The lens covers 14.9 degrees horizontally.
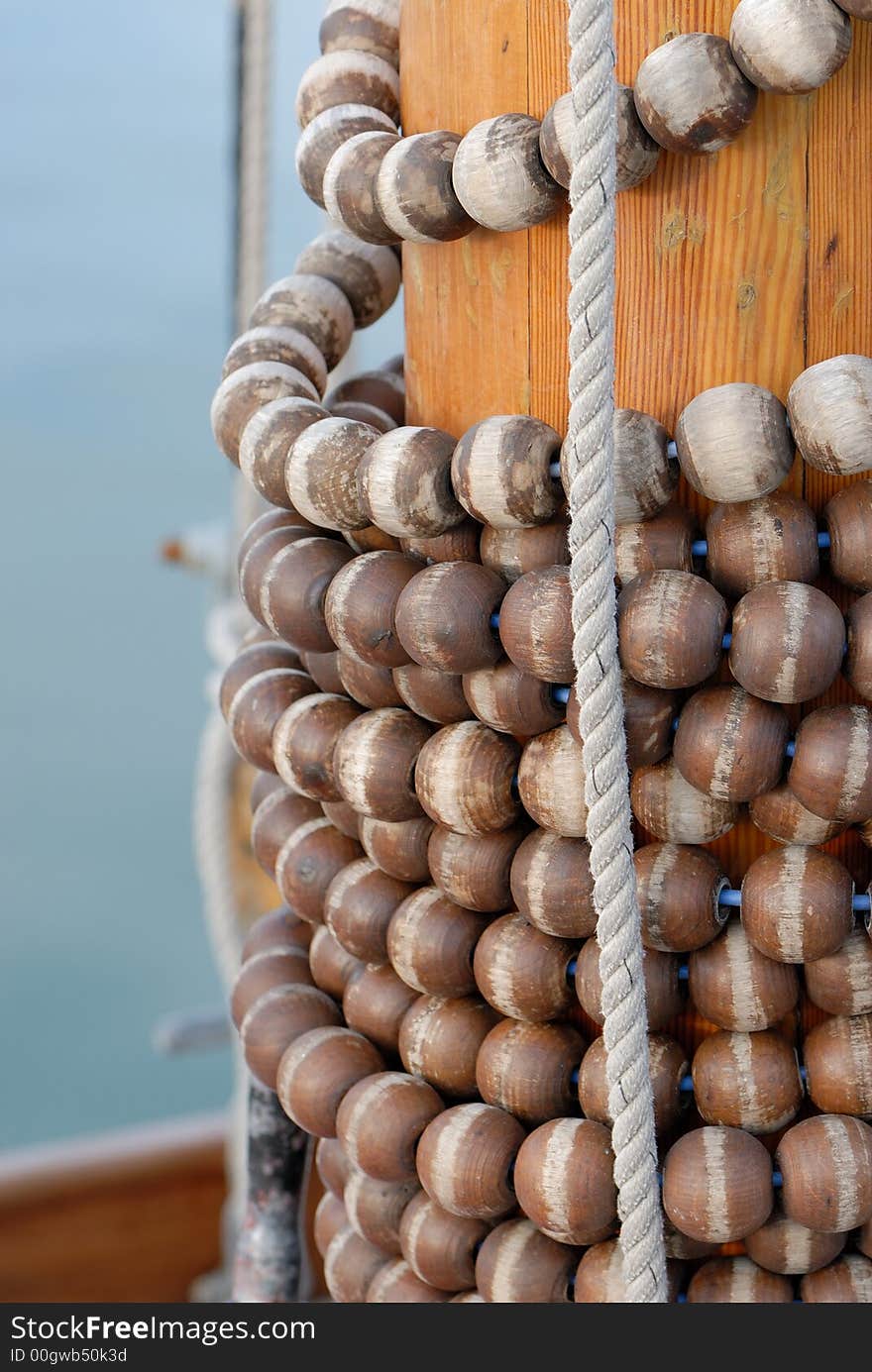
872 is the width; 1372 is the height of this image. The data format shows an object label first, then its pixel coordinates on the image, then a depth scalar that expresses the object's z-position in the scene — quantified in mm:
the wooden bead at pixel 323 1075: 1482
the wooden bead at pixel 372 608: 1431
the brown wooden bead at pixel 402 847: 1468
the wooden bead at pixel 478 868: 1436
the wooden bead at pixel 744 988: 1397
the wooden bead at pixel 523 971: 1427
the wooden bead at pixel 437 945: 1447
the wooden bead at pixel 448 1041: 1455
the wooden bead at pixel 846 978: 1389
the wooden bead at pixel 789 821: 1380
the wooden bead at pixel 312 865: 1515
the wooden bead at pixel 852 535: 1370
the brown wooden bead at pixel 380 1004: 1488
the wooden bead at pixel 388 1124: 1451
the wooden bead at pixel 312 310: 1549
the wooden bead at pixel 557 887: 1409
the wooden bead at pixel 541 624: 1379
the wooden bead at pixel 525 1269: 1427
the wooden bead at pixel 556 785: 1400
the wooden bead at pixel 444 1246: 1449
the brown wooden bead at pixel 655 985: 1409
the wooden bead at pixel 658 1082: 1412
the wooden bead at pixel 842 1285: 1406
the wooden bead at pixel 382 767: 1451
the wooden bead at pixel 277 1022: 1517
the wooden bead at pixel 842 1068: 1388
